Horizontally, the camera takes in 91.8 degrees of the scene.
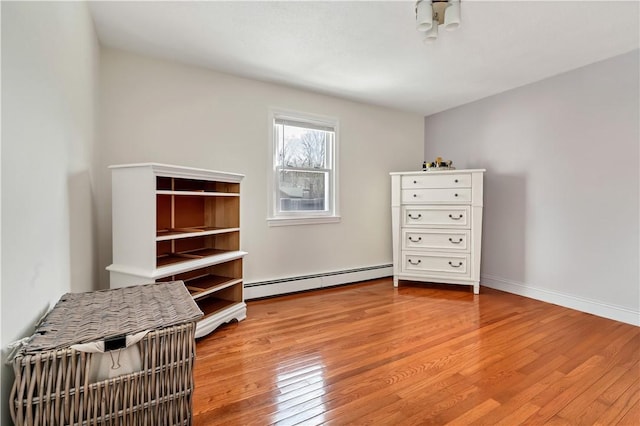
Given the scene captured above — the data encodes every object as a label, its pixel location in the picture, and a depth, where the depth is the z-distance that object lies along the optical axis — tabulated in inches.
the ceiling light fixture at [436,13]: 74.5
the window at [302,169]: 132.7
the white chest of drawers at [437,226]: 134.1
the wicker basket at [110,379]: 31.5
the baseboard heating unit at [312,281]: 127.0
